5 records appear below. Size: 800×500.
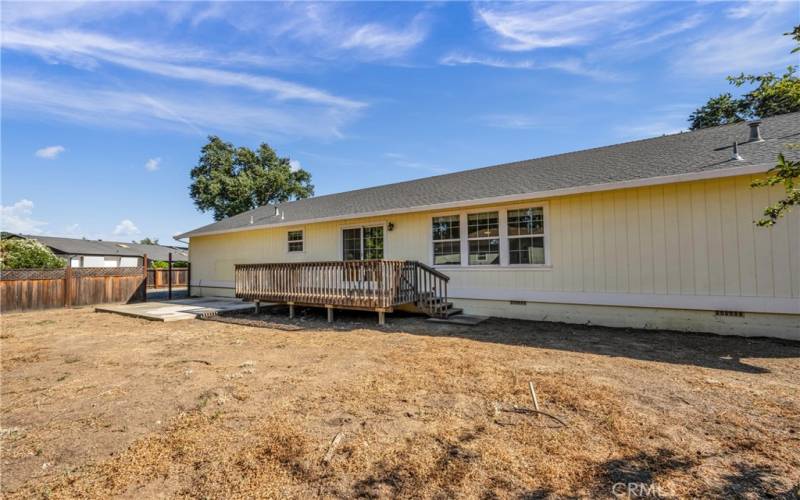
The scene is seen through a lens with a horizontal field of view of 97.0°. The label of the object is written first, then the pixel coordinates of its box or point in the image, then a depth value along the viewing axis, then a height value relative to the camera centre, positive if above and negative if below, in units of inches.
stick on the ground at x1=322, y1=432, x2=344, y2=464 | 98.1 -53.1
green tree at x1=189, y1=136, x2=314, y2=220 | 1234.0 +319.1
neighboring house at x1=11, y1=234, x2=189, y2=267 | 1159.0 +67.4
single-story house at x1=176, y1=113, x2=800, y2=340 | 237.8 +22.0
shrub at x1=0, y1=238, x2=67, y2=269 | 502.3 +24.9
